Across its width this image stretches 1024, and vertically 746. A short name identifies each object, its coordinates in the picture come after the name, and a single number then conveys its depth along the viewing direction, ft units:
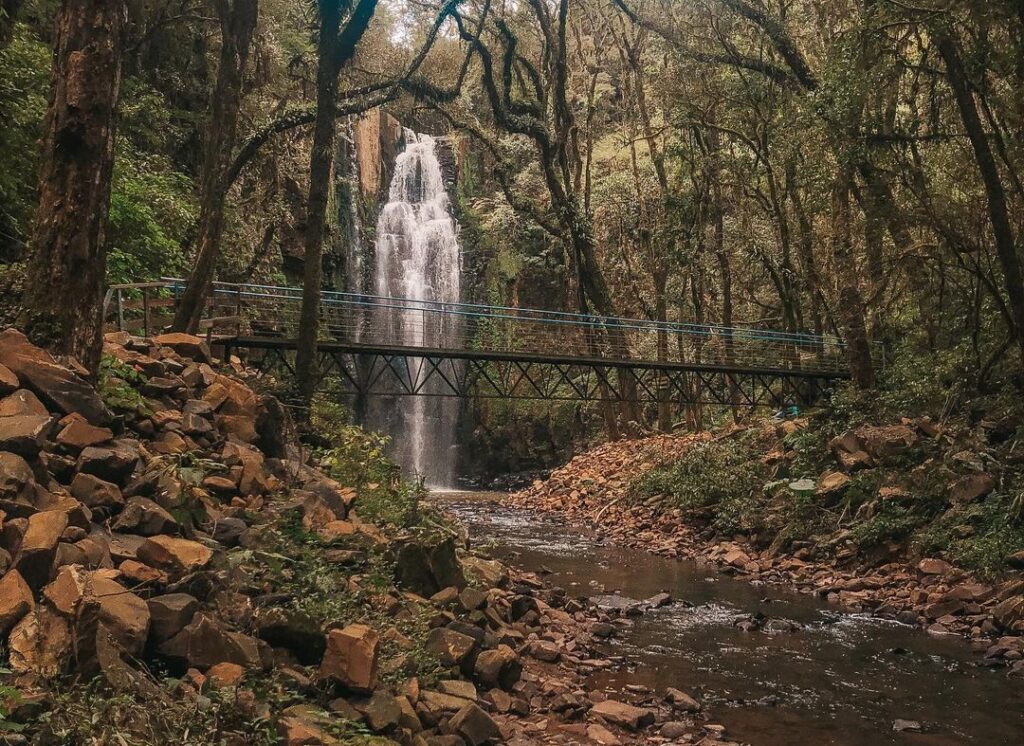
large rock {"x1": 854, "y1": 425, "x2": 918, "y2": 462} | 41.11
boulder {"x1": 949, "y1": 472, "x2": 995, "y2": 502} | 34.47
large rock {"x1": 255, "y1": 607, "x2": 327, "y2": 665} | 14.62
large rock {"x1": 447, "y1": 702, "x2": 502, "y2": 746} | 15.07
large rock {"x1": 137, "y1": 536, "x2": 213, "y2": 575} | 14.46
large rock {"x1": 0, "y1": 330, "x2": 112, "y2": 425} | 16.00
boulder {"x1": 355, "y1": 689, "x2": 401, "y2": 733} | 13.46
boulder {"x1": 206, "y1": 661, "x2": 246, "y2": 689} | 12.34
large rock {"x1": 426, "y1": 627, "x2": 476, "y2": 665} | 17.87
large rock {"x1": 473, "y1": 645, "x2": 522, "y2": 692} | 18.60
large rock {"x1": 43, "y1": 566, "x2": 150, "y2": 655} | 11.14
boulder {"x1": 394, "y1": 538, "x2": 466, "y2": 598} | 21.63
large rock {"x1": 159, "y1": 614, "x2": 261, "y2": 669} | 12.53
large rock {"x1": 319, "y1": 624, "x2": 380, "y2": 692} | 13.98
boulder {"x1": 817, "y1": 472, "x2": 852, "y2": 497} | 41.34
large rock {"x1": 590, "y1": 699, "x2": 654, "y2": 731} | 17.85
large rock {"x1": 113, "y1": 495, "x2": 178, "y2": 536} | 15.19
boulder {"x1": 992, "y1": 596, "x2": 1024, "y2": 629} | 26.40
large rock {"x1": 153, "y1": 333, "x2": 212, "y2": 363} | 26.94
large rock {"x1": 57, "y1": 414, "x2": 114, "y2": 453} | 15.99
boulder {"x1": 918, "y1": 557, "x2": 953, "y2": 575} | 32.12
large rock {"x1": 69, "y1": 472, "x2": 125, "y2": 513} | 15.24
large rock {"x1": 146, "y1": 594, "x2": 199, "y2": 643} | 12.59
